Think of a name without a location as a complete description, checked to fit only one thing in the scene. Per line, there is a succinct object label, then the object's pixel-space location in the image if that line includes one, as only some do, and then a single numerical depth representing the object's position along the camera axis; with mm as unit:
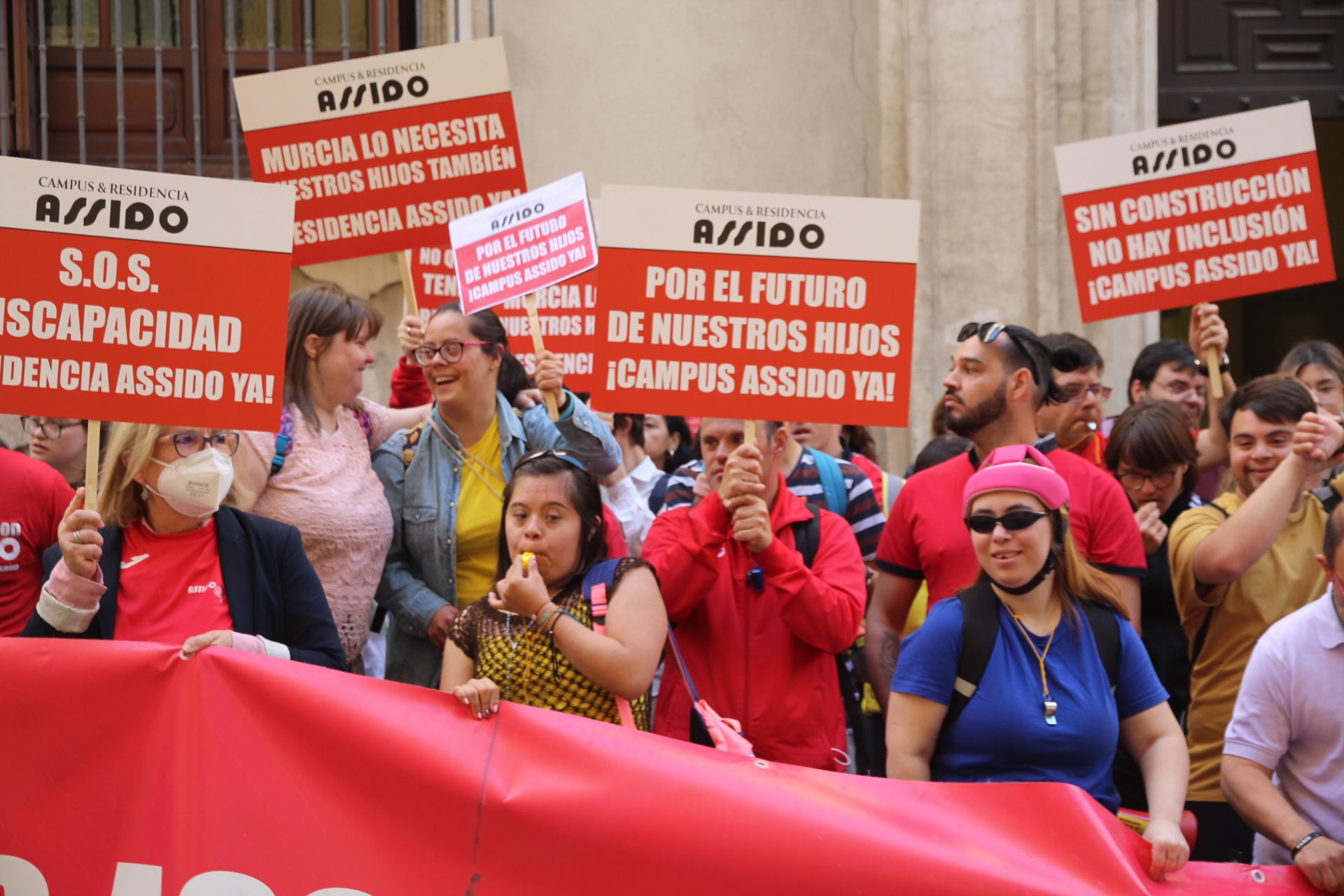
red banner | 3422
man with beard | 4516
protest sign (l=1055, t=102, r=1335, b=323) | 5934
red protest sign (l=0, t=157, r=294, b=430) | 3916
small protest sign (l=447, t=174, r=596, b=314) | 5520
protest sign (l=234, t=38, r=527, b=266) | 5809
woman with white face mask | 3918
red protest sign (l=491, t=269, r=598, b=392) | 6355
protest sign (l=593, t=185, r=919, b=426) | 4348
